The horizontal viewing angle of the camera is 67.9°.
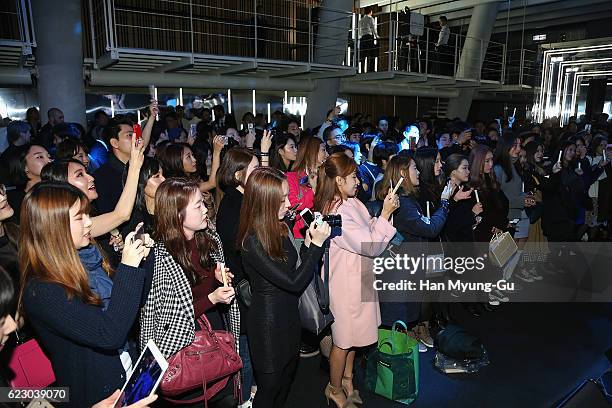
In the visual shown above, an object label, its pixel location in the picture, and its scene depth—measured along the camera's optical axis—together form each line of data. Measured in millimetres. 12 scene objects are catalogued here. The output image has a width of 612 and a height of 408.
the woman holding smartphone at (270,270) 2590
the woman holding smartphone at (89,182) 2711
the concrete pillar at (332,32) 10359
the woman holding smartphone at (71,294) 1780
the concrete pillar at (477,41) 14367
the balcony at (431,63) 12621
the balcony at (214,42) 8234
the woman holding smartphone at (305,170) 4285
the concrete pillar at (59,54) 7320
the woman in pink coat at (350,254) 3172
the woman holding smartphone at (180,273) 2365
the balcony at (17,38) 6695
